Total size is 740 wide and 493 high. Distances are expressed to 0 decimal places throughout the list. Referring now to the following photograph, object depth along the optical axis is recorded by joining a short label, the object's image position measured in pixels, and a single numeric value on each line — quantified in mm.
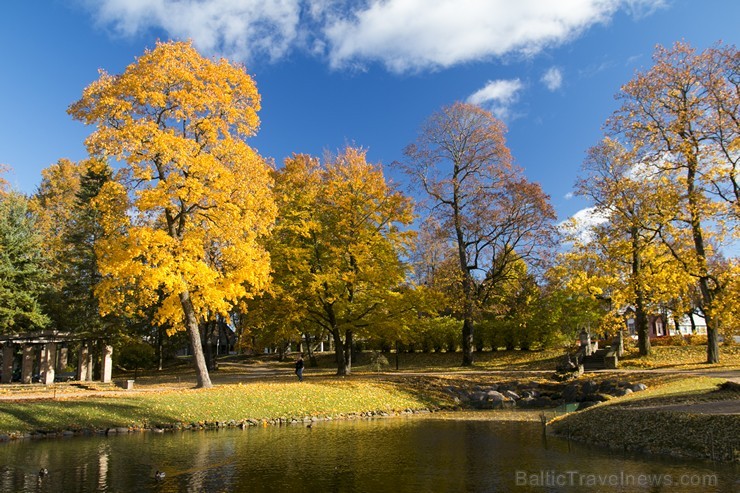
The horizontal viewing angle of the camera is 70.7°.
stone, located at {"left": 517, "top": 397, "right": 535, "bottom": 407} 23472
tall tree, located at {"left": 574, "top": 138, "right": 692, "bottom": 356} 25344
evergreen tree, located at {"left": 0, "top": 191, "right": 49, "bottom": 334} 29281
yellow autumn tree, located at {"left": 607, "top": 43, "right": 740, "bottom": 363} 23406
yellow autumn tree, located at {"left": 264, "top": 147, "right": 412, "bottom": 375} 27938
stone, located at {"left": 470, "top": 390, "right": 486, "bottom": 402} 23688
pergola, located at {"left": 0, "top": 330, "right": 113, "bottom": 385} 27562
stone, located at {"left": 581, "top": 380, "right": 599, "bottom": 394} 23261
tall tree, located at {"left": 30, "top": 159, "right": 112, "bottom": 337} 32188
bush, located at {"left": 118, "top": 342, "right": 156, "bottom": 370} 40281
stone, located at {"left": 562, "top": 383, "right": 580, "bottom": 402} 23484
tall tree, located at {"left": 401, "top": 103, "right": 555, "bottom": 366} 33094
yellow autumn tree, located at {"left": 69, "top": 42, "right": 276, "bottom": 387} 19422
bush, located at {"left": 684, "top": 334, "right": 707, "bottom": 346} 34978
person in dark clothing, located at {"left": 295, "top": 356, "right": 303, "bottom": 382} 27194
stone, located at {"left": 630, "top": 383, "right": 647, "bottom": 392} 21555
